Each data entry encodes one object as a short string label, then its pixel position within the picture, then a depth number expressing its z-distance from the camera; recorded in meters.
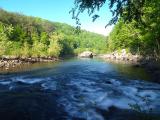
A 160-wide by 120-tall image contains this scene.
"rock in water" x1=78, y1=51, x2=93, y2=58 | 66.96
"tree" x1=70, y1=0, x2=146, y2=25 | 4.87
